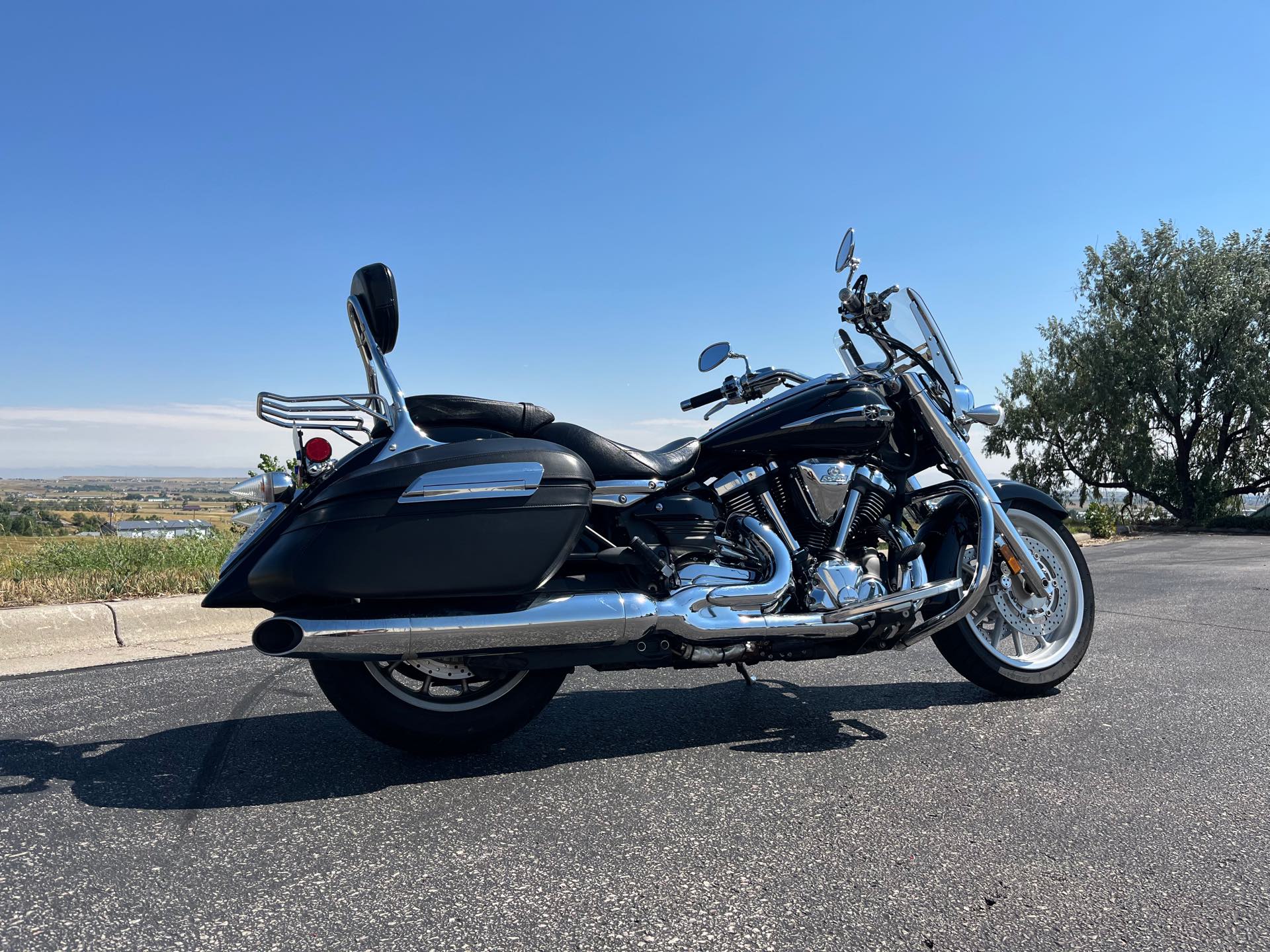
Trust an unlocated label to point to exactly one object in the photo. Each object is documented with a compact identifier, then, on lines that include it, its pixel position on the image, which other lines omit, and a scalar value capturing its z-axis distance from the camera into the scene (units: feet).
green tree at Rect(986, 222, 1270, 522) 71.61
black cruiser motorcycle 8.87
